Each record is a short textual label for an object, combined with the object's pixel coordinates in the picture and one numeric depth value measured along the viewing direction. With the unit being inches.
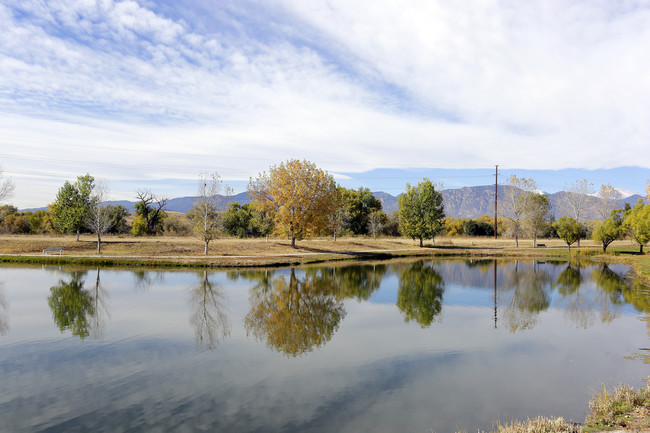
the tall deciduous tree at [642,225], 1869.5
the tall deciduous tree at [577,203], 3218.5
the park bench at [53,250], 1895.7
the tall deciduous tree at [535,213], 2785.4
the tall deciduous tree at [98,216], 2023.9
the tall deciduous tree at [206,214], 1969.7
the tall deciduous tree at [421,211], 2689.5
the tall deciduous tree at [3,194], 2145.7
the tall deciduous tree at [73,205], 2244.1
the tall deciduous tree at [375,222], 3193.9
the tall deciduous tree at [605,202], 3250.5
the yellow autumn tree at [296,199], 2260.1
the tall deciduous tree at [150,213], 3351.4
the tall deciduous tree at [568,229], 2422.7
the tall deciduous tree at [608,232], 2327.8
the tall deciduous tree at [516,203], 2837.1
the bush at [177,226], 3316.9
